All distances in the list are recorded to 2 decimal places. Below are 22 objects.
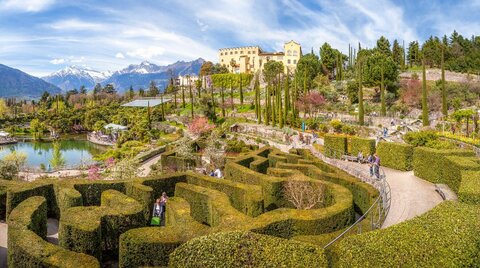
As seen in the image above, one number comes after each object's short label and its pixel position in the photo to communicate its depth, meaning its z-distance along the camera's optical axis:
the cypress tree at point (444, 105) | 37.42
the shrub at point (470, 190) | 11.66
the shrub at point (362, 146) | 25.67
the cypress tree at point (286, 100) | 50.00
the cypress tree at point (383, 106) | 44.88
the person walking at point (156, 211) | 15.36
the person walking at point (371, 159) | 21.99
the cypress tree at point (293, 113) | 48.22
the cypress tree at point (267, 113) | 52.26
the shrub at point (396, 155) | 22.12
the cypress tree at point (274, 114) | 50.97
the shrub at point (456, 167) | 15.58
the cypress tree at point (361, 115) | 40.33
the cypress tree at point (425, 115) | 34.97
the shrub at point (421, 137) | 24.69
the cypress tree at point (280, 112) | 48.53
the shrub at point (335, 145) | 27.61
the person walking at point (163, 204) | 16.34
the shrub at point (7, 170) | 24.73
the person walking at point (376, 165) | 19.25
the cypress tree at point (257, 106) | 55.40
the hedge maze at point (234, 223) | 6.95
